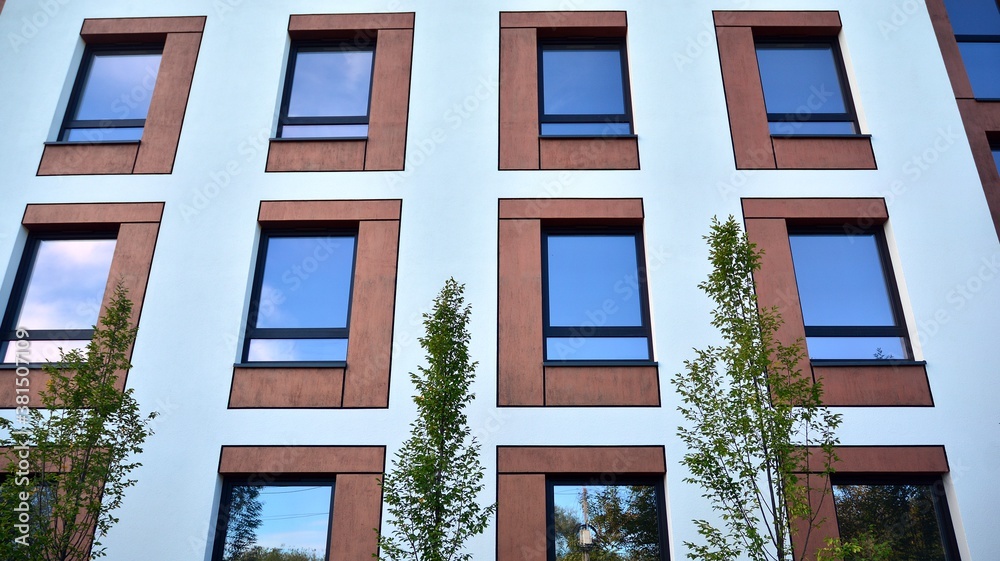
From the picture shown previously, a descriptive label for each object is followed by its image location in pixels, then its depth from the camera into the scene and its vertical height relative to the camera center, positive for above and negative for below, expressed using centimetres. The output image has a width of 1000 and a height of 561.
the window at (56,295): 1022 +465
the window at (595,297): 1012 +459
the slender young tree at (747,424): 744 +230
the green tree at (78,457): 779 +204
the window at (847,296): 1006 +458
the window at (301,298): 1019 +461
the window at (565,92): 1115 +804
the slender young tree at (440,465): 746 +188
